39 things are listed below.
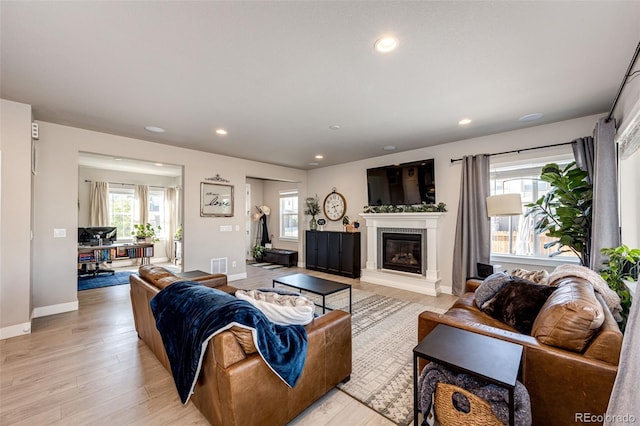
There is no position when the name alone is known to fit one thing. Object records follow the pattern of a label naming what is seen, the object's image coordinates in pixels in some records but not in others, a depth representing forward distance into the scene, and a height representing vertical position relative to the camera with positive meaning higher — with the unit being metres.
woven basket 1.33 -1.03
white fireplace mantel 4.66 -0.75
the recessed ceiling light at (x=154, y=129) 3.73 +1.28
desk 5.50 -0.80
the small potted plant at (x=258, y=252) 7.88 -1.09
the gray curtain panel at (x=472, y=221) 4.15 -0.10
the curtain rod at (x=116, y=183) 6.75 +0.96
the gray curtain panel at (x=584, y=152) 3.28 +0.77
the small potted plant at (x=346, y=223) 6.05 -0.17
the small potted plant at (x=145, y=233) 6.89 -0.41
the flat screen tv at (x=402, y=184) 4.81 +0.61
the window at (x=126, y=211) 7.26 +0.20
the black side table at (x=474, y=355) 1.24 -0.76
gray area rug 1.91 -1.35
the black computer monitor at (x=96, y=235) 5.63 -0.38
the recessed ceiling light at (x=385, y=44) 1.88 +1.26
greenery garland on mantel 4.71 +0.13
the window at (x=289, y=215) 8.11 +0.04
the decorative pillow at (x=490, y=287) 2.52 -0.71
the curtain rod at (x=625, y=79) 2.07 +1.23
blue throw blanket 1.45 -0.70
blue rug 5.15 -1.31
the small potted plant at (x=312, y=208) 6.82 +0.21
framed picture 5.15 +0.36
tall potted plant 3.13 +0.07
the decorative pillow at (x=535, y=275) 2.53 -0.64
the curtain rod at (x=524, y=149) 3.58 +0.95
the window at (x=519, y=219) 3.94 -0.08
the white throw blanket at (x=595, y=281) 1.97 -0.56
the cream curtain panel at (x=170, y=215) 7.96 +0.07
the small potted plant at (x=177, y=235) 7.68 -0.52
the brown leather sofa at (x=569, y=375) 1.33 -0.86
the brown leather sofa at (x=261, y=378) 1.39 -0.98
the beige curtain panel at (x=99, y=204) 6.76 +0.37
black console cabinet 5.81 -0.85
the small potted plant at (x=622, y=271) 2.17 -0.54
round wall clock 6.36 +0.26
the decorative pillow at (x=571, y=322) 1.45 -0.62
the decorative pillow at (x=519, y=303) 2.06 -0.75
